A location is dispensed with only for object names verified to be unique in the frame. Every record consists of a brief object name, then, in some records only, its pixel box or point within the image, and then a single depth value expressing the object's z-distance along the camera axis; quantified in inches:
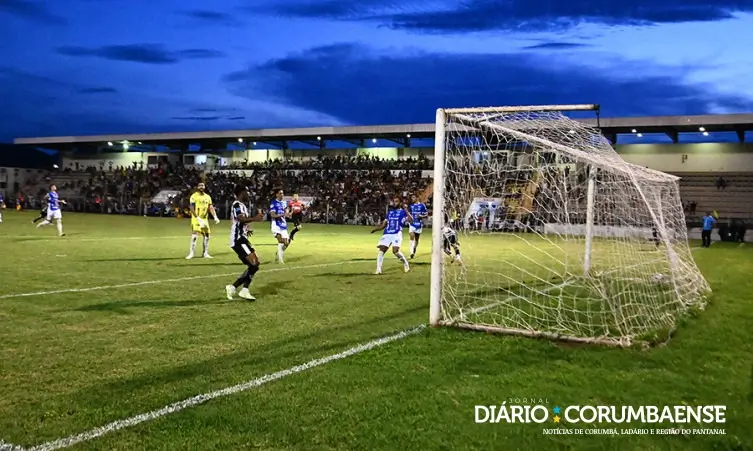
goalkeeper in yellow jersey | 665.0
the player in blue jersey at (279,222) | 634.8
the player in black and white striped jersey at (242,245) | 400.2
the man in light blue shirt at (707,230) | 1067.9
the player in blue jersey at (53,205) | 903.7
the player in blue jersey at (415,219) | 703.1
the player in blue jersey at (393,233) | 563.2
